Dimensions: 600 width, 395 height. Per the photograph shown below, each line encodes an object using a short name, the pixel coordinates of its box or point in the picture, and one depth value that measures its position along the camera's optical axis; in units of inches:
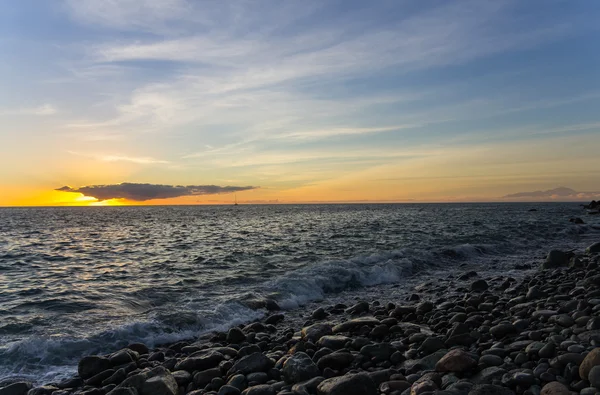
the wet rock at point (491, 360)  237.1
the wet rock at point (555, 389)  185.5
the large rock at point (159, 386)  242.7
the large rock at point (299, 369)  248.7
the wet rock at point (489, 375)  215.5
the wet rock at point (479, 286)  529.7
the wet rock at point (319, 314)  439.6
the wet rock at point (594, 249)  781.4
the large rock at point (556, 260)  676.7
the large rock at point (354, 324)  359.3
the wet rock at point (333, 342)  306.5
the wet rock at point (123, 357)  302.5
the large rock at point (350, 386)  216.2
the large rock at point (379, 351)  278.0
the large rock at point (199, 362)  288.4
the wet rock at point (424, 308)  411.7
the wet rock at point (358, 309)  446.0
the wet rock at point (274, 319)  431.8
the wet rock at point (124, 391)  235.8
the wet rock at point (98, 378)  276.4
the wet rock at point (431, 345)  281.0
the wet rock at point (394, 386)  219.9
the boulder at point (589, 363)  198.1
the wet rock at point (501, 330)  300.5
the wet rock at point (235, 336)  358.9
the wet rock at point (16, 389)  259.0
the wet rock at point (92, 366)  291.1
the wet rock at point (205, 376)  262.2
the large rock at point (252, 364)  266.1
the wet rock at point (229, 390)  236.7
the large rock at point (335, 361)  268.2
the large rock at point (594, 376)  185.9
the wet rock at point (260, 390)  229.8
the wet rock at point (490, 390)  190.5
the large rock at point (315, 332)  335.6
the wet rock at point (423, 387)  206.5
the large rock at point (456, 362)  232.7
